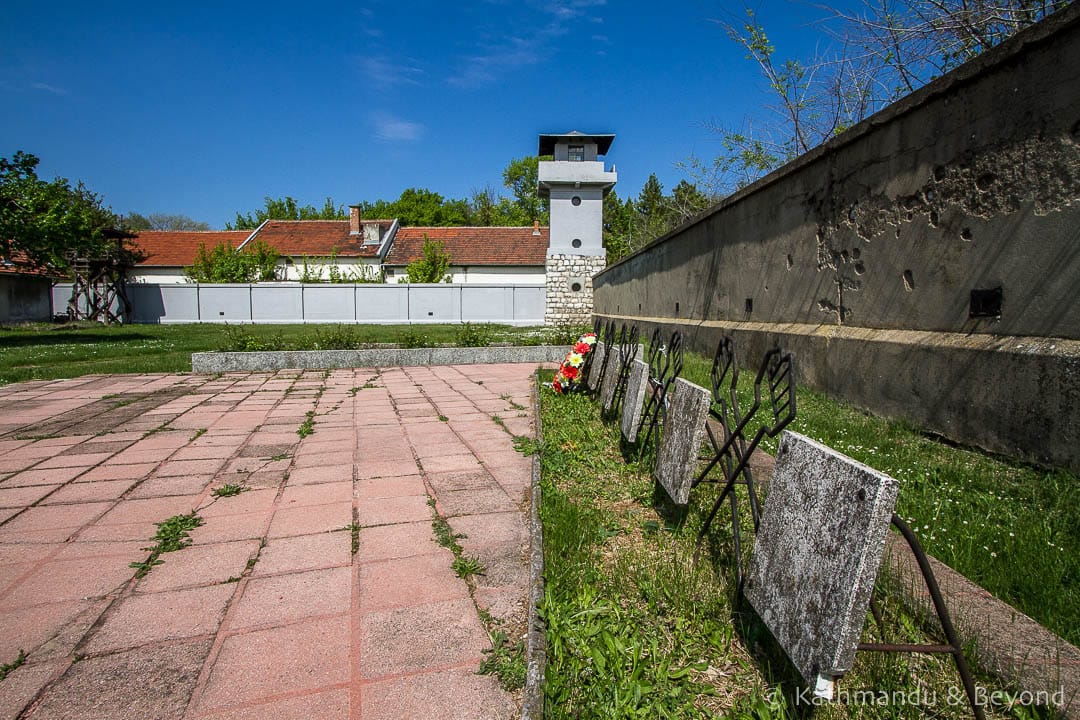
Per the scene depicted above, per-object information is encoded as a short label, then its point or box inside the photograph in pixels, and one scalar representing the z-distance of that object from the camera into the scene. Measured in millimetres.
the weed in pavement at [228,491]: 3289
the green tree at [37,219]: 13664
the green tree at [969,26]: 5562
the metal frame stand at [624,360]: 4449
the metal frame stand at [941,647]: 1213
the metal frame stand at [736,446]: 1863
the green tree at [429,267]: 28453
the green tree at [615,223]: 44875
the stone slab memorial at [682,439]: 2301
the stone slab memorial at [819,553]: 1147
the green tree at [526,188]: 52031
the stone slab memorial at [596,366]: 5434
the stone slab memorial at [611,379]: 4555
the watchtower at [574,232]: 25516
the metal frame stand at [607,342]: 5270
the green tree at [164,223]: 51469
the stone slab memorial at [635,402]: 3406
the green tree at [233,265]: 29109
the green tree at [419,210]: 51156
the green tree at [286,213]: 50000
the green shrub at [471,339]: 10281
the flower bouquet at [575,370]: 5898
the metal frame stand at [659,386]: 3378
